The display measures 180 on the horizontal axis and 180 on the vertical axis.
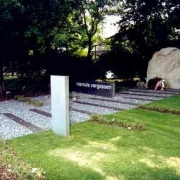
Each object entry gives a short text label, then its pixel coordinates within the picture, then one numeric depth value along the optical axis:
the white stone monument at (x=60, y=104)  5.60
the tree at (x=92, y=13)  12.55
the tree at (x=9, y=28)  8.77
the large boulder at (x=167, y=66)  13.62
